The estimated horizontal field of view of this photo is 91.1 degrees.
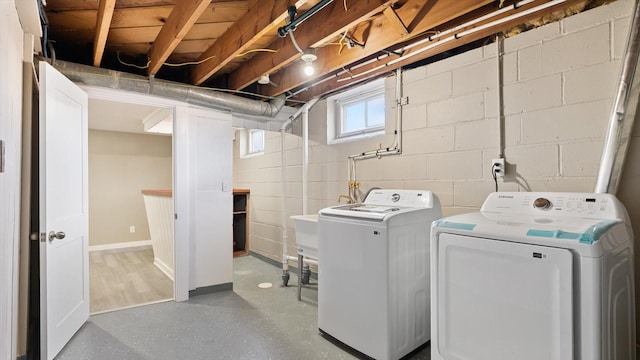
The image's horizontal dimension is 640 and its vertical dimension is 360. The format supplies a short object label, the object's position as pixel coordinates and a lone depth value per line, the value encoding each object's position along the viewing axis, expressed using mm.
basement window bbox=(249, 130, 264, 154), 4895
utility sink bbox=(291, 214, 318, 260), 2848
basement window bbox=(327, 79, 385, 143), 3028
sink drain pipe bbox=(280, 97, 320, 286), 3531
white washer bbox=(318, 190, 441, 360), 1938
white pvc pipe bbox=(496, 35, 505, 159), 2115
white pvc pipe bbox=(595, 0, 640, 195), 1597
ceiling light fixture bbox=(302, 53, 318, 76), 2311
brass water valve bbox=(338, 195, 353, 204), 3168
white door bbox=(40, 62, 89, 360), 2000
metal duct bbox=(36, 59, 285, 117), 2521
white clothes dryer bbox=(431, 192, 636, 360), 1192
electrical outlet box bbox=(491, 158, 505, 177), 2076
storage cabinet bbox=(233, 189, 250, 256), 4922
